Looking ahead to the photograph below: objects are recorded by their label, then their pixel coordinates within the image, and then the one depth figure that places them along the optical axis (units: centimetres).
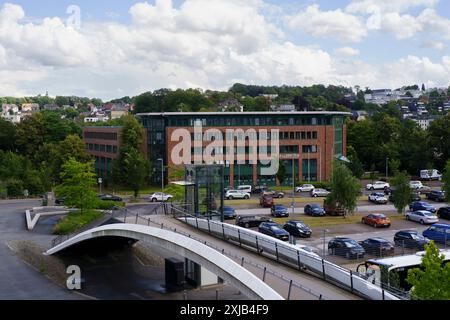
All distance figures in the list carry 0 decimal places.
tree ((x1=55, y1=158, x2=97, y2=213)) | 4475
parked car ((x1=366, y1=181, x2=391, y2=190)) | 6612
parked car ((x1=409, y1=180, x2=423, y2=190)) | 6364
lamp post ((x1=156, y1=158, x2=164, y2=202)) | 6414
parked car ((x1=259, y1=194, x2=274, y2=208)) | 5288
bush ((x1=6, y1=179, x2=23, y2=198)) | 6166
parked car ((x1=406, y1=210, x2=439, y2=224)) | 4294
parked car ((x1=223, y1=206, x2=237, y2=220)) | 4597
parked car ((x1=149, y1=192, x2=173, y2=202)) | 5781
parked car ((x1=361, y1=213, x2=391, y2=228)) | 4197
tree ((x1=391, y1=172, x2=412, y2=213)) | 4581
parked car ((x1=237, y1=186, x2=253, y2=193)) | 6313
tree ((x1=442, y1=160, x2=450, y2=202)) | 4728
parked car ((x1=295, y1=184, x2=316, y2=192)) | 6469
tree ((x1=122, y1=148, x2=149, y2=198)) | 6034
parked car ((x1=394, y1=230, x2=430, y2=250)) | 3406
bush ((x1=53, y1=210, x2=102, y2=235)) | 4312
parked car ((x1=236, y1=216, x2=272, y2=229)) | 4178
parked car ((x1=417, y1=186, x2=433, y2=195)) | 6179
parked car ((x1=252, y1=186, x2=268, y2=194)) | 6455
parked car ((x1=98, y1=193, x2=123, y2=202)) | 5664
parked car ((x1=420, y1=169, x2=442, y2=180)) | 7412
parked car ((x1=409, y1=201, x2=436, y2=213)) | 4726
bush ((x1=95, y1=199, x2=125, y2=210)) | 5090
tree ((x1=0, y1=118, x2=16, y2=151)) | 9038
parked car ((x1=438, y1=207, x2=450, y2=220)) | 4506
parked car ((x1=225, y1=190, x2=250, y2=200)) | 5897
